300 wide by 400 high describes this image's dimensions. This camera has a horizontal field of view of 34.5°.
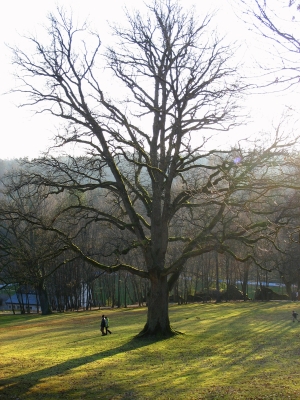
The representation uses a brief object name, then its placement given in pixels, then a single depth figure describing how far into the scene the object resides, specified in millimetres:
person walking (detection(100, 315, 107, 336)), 26703
